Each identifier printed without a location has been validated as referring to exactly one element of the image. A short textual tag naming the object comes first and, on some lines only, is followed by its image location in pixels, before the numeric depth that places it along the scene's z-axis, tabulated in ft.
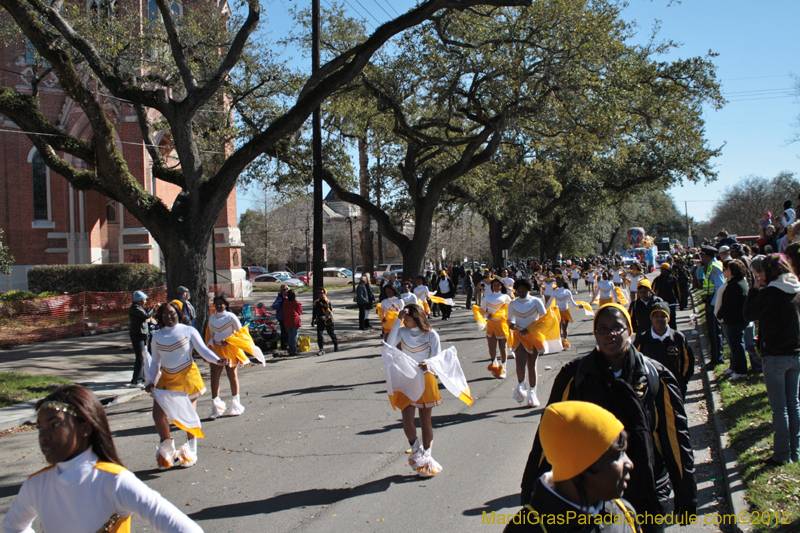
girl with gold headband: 8.45
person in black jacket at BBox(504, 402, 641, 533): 6.70
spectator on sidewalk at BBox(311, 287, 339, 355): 47.26
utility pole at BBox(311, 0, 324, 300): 55.16
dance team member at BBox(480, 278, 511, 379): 32.89
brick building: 89.45
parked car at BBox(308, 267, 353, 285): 166.18
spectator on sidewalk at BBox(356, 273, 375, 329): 61.36
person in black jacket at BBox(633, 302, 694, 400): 16.58
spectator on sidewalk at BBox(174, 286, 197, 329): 38.43
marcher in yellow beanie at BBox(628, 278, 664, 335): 24.22
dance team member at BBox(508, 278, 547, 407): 27.40
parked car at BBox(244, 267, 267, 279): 168.96
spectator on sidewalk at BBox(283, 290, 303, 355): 46.80
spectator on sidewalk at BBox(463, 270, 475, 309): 86.99
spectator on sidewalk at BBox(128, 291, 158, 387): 37.27
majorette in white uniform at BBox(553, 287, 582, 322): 39.17
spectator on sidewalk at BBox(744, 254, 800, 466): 16.65
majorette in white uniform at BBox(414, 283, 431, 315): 47.80
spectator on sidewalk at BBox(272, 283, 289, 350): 46.03
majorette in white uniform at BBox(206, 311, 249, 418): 28.32
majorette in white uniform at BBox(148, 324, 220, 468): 21.43
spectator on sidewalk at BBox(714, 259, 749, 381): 25.38
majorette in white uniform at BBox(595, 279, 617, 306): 49.76
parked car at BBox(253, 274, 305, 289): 145.48
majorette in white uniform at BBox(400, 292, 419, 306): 41.05
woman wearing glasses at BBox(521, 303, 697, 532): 9.46
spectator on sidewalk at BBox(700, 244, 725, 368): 32.01
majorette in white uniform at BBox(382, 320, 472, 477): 18.99
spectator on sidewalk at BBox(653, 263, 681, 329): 38.01
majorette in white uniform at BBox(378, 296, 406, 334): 38.83
